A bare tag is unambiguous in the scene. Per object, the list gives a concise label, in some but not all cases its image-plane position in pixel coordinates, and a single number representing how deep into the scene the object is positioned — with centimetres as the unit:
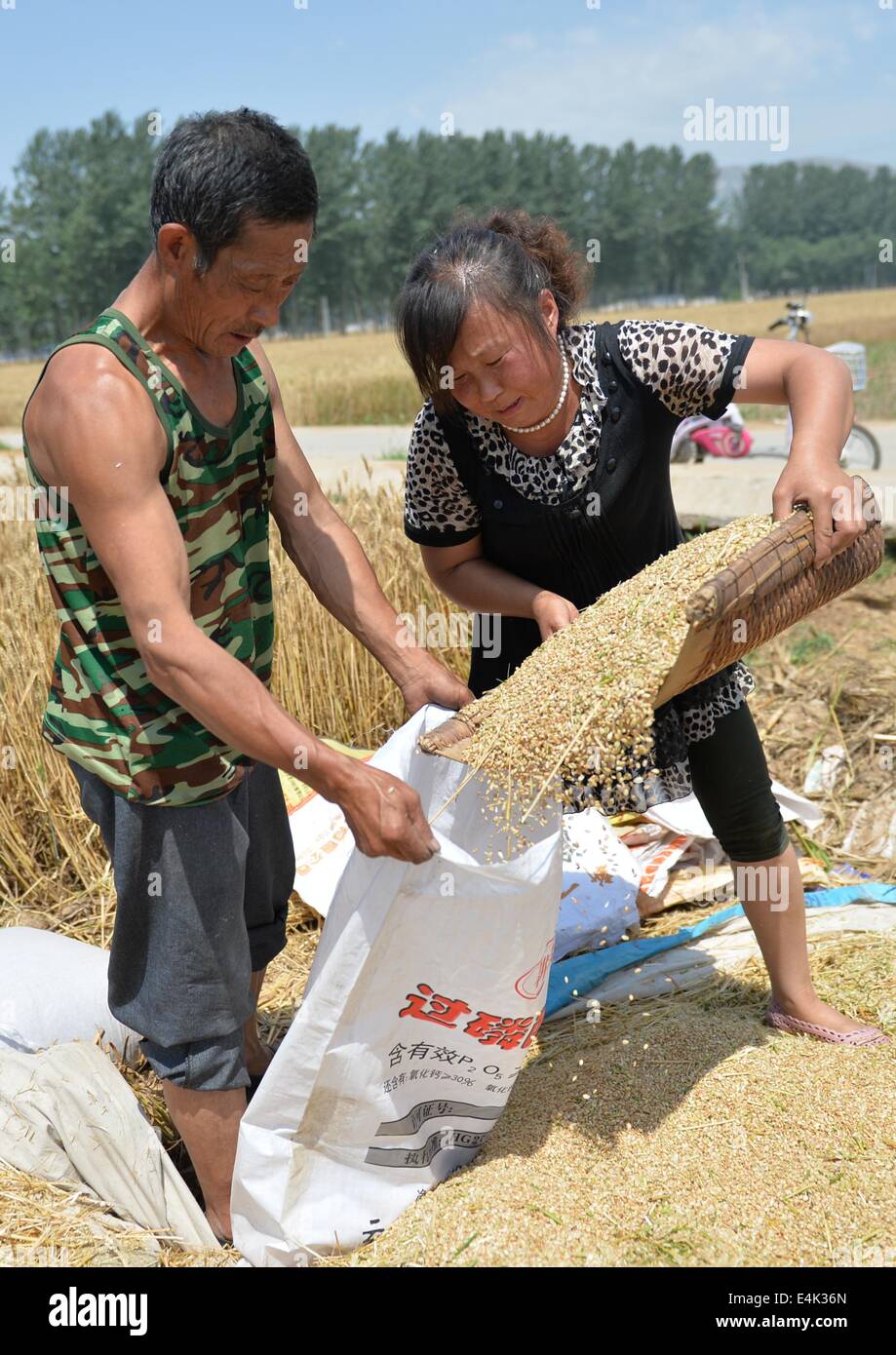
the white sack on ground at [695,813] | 304
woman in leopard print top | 187
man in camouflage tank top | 151
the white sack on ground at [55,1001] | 235
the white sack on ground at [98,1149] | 194
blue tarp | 256
